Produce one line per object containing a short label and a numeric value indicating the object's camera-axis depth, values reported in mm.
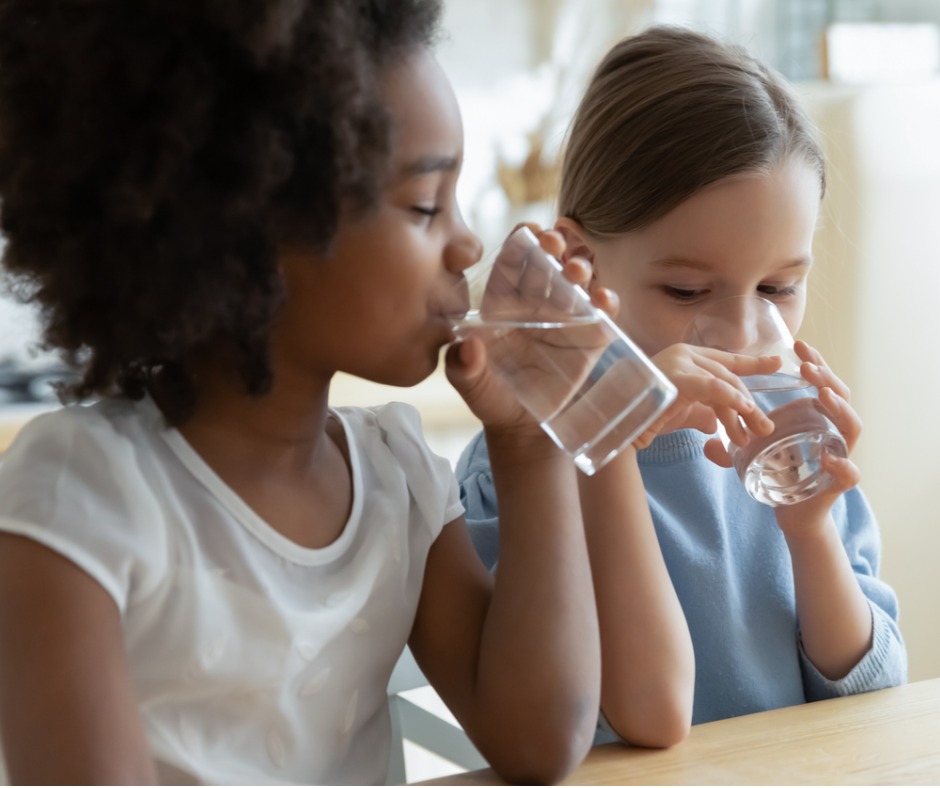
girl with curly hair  774
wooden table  861
